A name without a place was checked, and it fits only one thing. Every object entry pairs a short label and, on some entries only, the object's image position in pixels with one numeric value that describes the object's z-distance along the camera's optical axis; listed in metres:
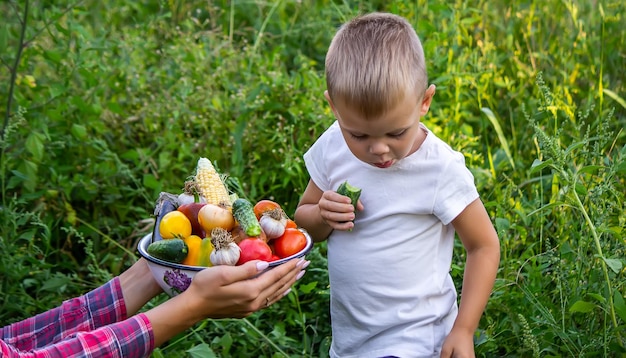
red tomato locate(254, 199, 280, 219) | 2.28
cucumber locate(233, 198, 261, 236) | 2.10
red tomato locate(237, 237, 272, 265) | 2.09
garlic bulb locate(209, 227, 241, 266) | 2.06
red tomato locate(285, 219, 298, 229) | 2.25
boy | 2.05
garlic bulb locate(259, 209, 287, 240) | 2.16
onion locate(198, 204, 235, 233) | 2.16
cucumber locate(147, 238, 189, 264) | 2.09
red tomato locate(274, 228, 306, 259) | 2.16
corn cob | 2.30
